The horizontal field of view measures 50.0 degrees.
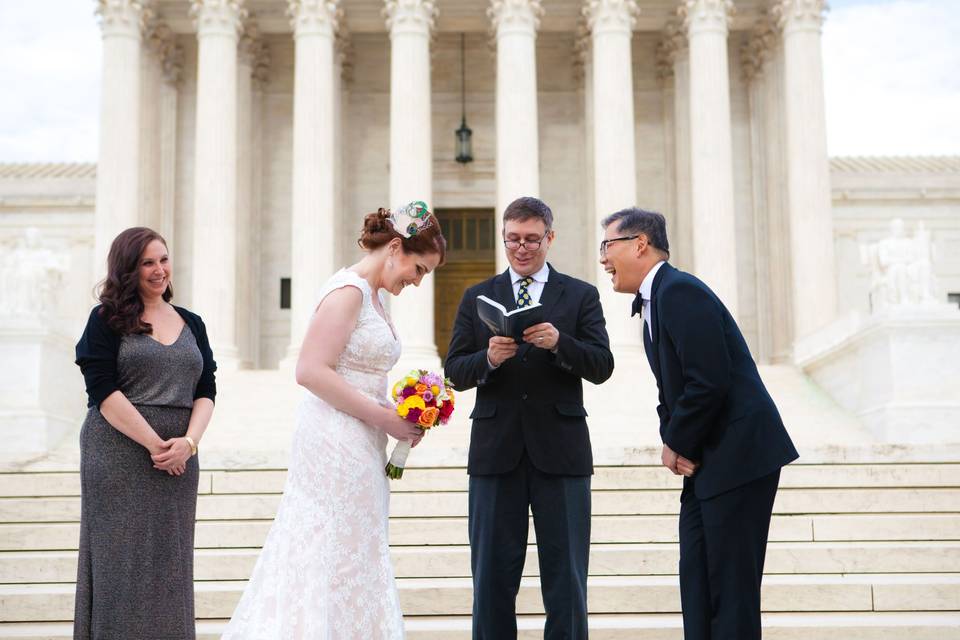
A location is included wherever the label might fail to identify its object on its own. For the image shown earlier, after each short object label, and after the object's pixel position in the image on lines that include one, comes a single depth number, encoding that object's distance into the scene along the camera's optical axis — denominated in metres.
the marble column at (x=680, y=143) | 31.16
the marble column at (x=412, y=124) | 27.33
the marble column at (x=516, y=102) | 27.91
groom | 5.84
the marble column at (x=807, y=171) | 27.84
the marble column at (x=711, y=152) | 27.70
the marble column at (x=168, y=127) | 31.54
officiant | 6.59
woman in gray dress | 6.15
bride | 5.91
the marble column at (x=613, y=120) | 27.80
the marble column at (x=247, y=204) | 30.16
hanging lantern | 31.03
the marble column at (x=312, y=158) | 27.61
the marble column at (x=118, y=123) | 27.92
